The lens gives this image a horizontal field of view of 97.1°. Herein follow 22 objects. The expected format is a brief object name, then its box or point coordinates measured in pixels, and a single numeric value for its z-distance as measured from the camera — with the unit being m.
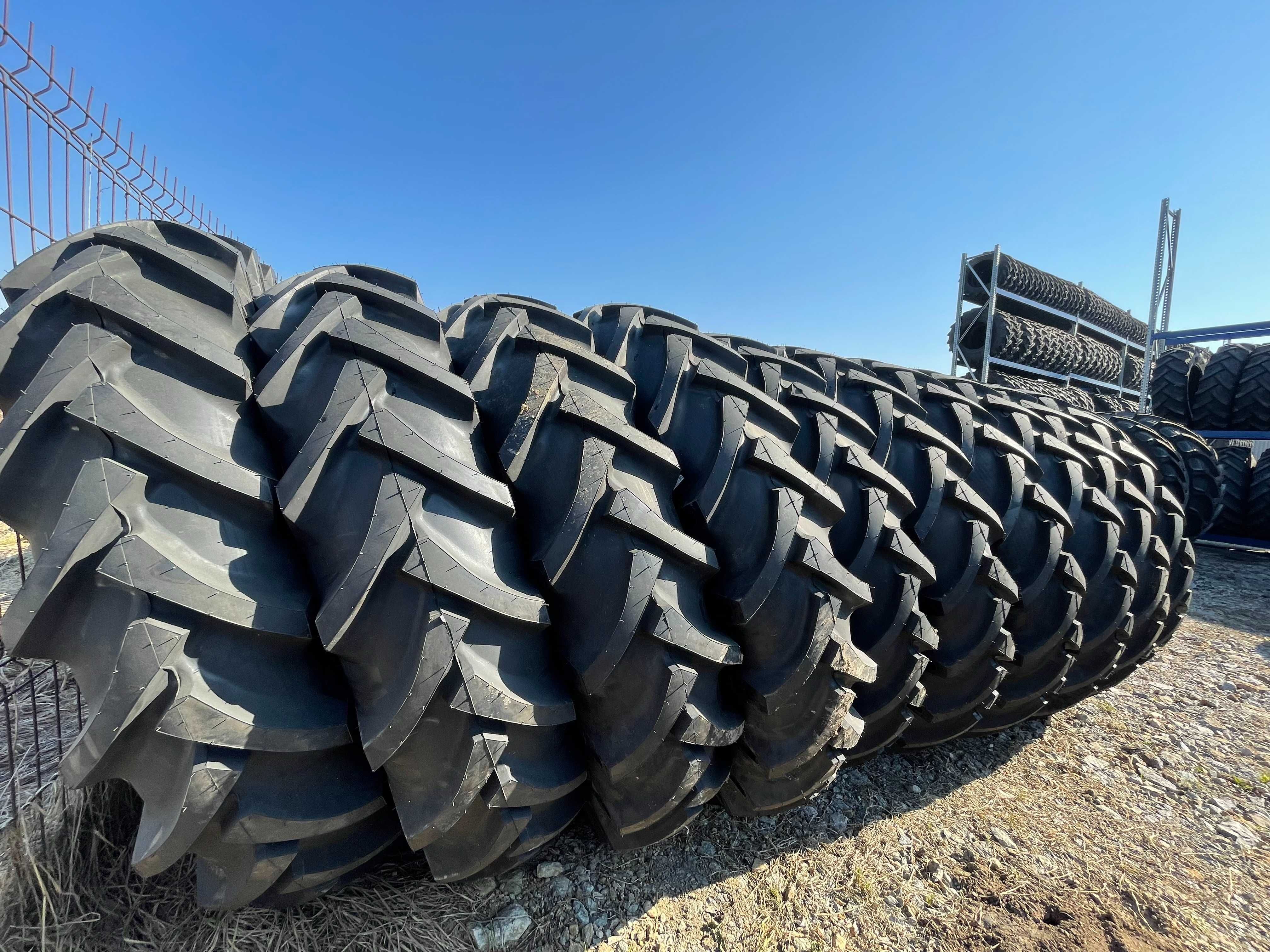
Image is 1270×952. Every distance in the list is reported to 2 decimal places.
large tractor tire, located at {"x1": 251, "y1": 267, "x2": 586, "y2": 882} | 0.87
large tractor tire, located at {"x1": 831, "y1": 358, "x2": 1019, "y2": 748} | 1.46
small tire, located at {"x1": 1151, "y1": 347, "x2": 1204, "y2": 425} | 6.44
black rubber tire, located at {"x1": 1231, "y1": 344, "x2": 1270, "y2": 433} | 5.80
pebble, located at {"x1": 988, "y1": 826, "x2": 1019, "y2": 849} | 1.46
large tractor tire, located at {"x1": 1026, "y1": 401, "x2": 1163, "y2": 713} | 1.79
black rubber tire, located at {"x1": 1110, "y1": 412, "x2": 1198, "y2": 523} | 2.96
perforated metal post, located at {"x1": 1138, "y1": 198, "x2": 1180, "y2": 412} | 8.21
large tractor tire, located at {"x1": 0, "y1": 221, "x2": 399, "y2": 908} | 0.78
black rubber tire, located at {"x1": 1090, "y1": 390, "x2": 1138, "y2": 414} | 6.39
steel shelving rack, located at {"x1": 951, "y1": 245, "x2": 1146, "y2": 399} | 10.11
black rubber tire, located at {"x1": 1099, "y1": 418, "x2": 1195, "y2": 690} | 1.95
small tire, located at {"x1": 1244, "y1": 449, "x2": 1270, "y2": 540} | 5.11
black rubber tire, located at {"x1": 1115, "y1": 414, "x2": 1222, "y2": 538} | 4.10
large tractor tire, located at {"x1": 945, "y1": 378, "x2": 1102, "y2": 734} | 1.61
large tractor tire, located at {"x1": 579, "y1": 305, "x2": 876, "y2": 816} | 1.13
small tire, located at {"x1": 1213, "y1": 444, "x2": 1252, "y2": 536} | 5.28
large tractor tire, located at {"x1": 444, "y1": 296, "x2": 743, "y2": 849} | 1.01
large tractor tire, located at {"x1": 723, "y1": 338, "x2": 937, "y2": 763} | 1.31
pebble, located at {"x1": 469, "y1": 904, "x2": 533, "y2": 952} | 1.09
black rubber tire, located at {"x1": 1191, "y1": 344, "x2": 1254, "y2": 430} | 6.05
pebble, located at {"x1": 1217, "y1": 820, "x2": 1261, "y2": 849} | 1.55
